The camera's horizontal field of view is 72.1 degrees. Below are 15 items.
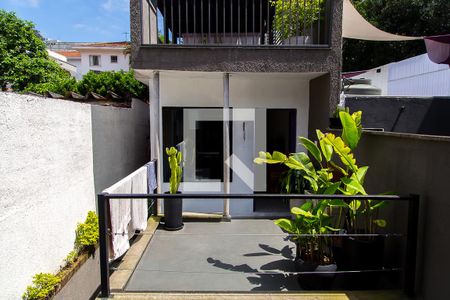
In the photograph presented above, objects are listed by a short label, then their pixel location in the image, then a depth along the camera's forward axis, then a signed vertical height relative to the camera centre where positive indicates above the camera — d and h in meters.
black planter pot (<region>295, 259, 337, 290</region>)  3.55 -1.75
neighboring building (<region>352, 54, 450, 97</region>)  7.91 +1.40
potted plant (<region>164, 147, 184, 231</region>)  5.91 -1.55
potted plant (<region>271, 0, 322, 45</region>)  6.08 +2.17
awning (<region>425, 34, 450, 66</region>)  4.23 +1.07
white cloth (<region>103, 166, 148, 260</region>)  3.78 -1.27
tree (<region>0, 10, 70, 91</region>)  18.16 +4.06
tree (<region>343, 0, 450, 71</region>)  15.55 +5.21
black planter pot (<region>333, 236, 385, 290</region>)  3.44 -1.52
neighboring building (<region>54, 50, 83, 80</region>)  45.84 +10.00
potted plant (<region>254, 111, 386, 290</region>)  3.50 -1.00
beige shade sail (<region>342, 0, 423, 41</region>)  6.15 +2.04
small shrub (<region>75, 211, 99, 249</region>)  4.38 -1.57
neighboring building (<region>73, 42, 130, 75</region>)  39.44 +8.77
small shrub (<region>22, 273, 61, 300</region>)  3.13 -1.70
